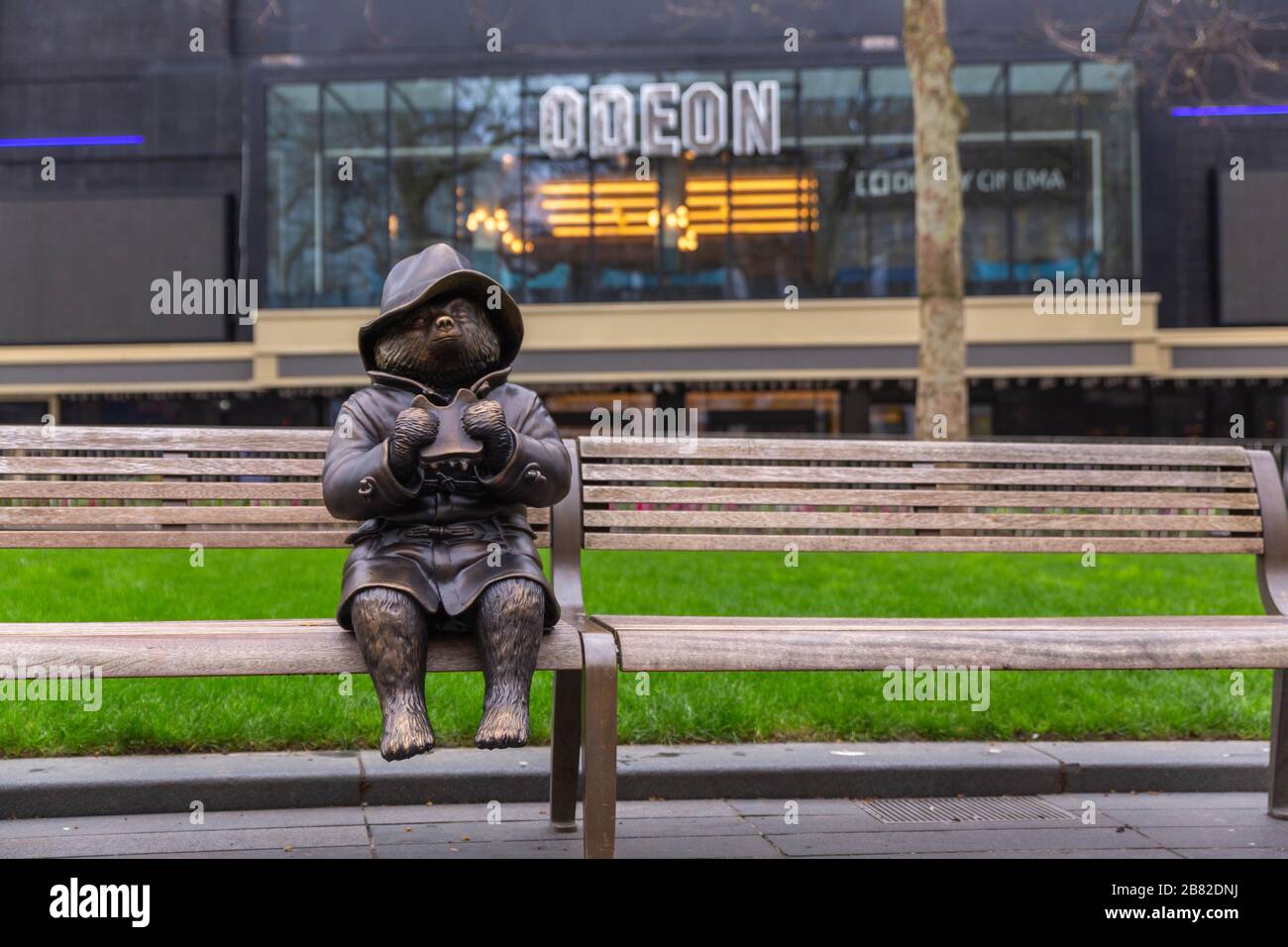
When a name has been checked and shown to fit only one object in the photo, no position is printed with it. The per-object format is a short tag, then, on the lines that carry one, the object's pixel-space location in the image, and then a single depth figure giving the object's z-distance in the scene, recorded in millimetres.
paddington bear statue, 2947
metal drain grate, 4020
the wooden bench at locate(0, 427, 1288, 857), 3053
